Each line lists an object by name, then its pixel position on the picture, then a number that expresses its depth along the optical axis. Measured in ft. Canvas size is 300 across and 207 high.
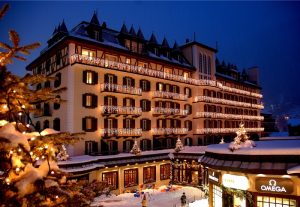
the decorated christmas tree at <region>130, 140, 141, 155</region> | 111.96
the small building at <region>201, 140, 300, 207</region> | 48.42
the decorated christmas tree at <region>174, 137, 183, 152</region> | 124.35
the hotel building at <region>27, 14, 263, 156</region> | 109.40
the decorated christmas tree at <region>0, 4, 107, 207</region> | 17.44
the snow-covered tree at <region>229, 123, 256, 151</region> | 57.62
